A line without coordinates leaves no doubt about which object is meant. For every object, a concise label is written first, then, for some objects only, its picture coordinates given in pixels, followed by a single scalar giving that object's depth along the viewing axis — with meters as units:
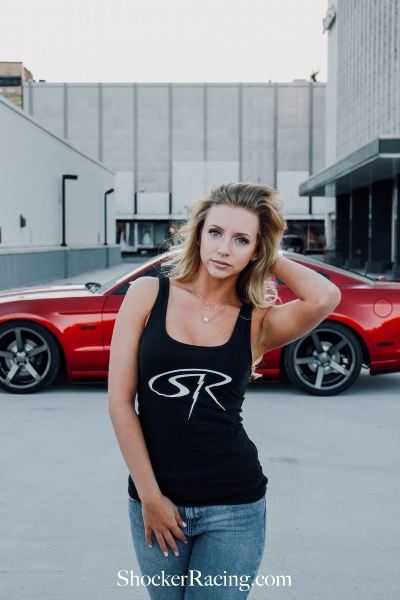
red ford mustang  7.63
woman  2.05
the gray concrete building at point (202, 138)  64.50
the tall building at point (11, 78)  75.62
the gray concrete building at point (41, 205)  21.02
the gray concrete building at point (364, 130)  30.49
